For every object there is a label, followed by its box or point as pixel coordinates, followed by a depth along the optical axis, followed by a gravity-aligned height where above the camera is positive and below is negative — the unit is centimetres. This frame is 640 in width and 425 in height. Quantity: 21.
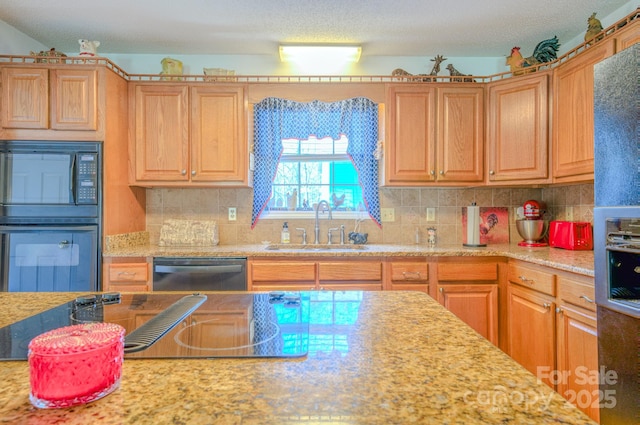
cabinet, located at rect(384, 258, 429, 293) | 248 -42
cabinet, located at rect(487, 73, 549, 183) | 248 +67
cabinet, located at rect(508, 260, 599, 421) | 172 -63
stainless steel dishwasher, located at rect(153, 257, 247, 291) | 246 -41
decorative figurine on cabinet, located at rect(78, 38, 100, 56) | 249 +125
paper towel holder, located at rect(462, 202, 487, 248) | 272 -7
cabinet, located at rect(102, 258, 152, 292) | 243 -41
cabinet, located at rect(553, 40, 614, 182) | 209 +67
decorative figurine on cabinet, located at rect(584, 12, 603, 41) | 216 +121
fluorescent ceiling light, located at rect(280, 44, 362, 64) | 281 +137
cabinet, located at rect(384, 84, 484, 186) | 274 +69
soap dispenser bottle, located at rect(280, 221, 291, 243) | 298 -14
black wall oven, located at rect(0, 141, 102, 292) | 235 +0
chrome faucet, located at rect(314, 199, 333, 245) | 298 -1
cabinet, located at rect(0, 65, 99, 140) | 240 +80
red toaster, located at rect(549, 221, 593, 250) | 237 -11
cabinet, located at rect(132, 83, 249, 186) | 273 +67
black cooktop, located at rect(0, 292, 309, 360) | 69 -26
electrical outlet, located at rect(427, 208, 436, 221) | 306 +2
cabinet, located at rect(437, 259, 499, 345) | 246 -52
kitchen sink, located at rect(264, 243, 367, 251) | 286 -24
